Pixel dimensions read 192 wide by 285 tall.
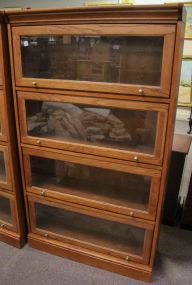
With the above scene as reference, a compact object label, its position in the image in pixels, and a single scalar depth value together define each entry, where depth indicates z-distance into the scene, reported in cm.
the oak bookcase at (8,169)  137
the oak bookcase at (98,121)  114
